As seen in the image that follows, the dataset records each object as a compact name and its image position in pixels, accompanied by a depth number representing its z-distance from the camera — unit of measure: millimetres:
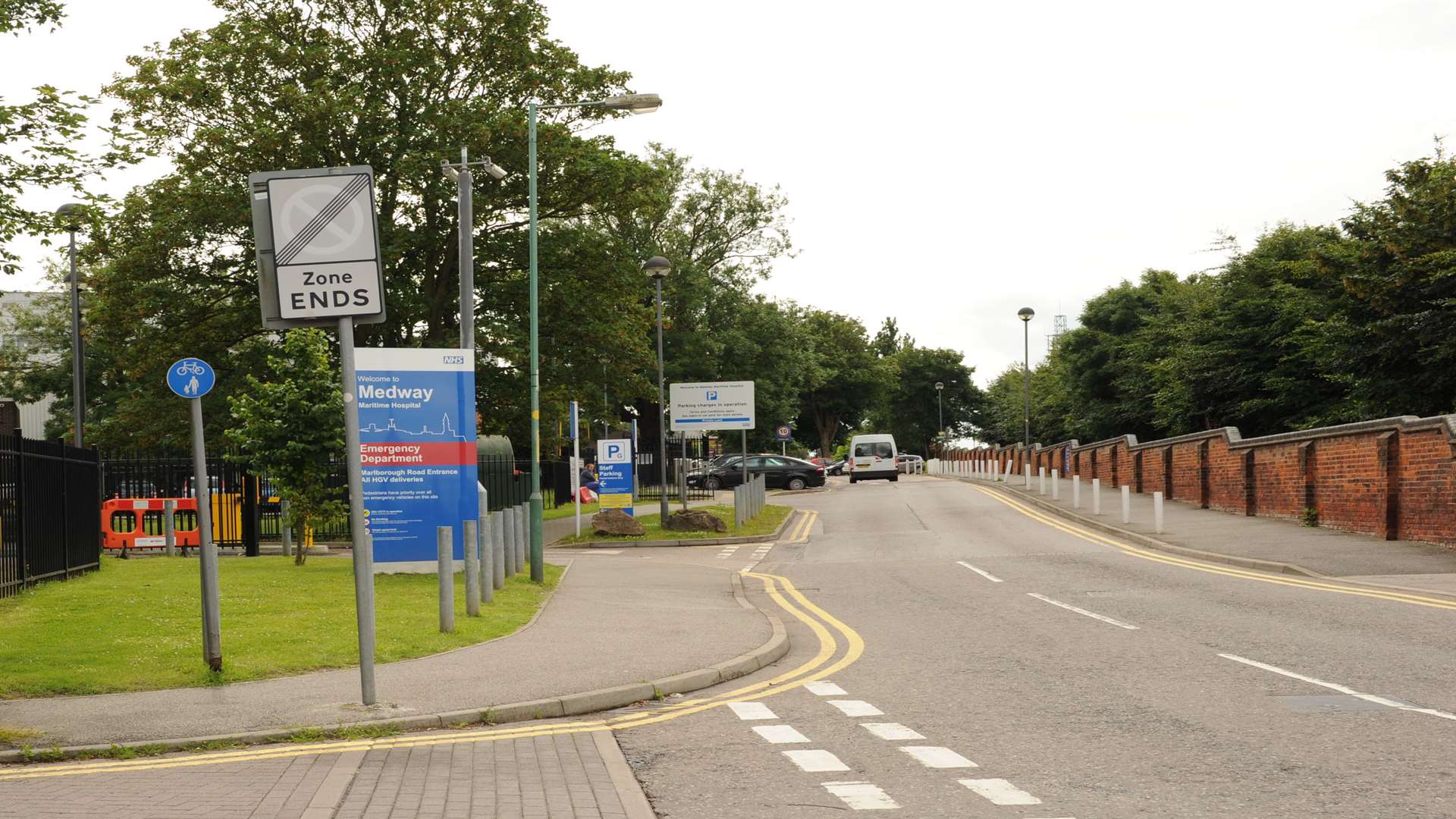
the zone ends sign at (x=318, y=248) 8617
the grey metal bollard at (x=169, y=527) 24266
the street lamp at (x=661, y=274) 29484
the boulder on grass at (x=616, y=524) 28891
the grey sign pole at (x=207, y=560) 9711
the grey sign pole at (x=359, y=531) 8555
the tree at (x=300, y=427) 19562
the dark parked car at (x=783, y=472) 53281
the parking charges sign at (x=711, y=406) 34781
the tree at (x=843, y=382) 97375
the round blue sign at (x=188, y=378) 9891
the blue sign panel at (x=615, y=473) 29281
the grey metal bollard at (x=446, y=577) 12195
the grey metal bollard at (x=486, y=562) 15445
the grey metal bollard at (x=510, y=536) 18703
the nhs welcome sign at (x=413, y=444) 18141
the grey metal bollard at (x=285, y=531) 22552
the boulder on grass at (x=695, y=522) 30266
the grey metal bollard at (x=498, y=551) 17047
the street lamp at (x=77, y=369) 29062
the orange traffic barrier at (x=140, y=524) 25219
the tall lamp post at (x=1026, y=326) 53469
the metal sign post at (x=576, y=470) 26656
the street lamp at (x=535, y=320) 18594
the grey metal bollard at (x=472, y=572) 14086
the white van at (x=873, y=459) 60938
